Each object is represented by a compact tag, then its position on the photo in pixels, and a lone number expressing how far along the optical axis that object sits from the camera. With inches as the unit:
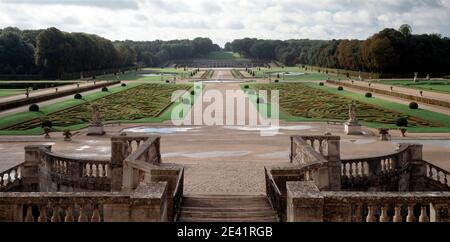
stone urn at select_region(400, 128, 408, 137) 1184.2
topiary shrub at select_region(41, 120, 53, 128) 1300.4
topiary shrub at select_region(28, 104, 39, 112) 1690.5
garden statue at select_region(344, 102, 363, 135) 1208.8
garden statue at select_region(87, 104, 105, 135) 1200.2
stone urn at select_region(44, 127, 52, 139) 1178.0
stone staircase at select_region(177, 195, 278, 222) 433.4
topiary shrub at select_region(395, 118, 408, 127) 1322.6
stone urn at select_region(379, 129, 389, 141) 1110.4
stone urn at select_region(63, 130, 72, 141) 1129.8
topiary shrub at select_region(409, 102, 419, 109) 1716.3
